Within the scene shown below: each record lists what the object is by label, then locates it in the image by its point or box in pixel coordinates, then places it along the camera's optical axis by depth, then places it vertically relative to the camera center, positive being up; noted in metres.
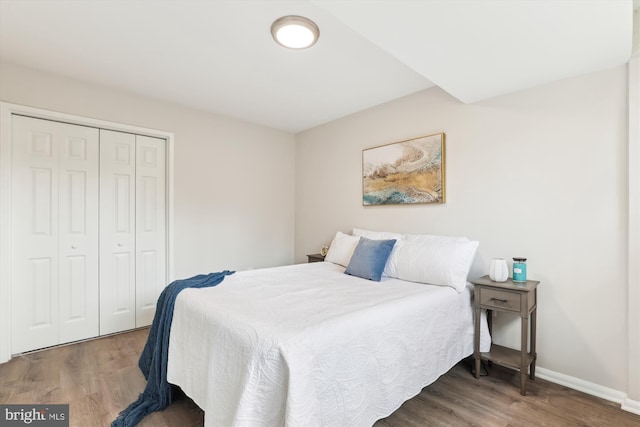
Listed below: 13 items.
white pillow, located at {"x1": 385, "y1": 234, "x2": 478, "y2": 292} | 2.27 -0.37
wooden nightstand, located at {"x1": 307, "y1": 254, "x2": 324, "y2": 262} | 3.65 -0.54
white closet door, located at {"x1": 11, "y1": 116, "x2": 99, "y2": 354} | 2.62 -0.18
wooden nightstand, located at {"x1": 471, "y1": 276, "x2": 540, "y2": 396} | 2.04 -0.66
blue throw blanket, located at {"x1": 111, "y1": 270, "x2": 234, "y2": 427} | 1.78 -0.98
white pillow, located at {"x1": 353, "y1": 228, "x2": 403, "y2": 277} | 2.60 -0.23
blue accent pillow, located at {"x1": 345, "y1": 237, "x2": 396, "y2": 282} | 2.50 -0.39
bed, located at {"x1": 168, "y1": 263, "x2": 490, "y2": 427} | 1.24 -0.68
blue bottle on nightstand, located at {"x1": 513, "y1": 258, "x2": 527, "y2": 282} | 2.20 -0.41
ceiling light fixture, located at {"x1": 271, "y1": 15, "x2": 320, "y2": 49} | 1.89 +1.19
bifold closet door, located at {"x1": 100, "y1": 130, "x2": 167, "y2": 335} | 3.04 -0.17
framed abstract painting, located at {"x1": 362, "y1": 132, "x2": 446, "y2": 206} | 2.84 +0.43
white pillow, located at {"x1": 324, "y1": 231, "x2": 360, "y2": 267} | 3.05 -0.37
